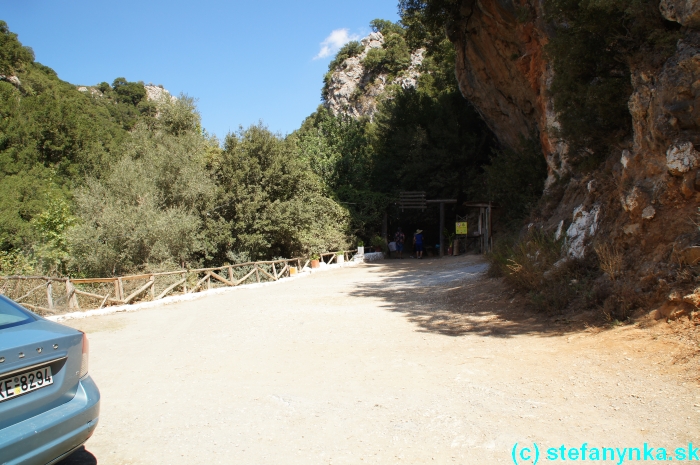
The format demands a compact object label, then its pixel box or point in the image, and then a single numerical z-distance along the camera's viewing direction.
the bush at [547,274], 7.38
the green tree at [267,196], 20.58
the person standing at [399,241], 26.75
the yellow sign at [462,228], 22.75
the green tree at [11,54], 37.28
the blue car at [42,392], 2.71
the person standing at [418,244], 24.73
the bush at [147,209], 16.05
